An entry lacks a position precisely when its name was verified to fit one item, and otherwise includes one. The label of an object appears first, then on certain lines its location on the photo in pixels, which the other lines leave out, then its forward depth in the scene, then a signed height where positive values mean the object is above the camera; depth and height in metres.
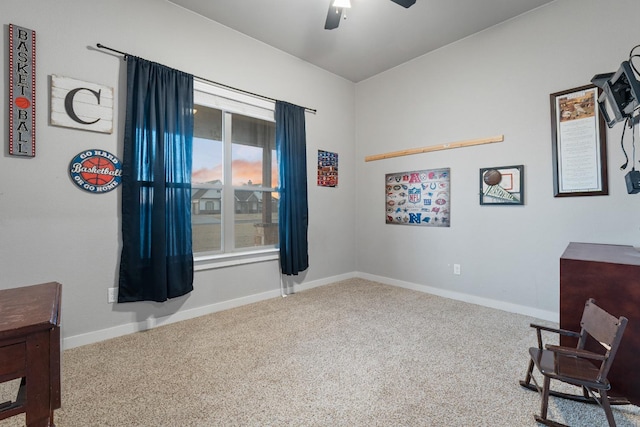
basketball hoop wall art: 3.02 +0.31
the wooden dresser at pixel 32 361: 0.93 -0.46
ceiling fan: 2.25 +1.63
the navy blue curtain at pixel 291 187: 3.62 +0.38
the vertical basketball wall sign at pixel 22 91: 2.10 +0.93
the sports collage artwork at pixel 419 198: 3.61 +0.23
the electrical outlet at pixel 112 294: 2.50 -0.65
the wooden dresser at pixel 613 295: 1.59 -0.48
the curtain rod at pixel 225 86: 2.45 +1.42
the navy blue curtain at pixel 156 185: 2.54 +0.30
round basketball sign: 2.36 +0.40
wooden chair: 1.33 -0.76
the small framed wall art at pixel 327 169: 4.14 +0.68
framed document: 2.57 +0.63
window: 3.12 +0.48
